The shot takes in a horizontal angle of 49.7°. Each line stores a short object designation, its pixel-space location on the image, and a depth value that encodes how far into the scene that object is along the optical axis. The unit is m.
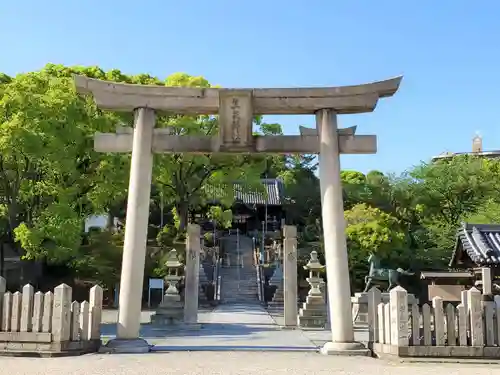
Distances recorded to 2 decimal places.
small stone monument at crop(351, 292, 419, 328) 20.59
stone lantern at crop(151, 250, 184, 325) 19.00
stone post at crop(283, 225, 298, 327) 18.02
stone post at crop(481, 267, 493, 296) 14.44
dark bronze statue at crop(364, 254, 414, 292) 22.77
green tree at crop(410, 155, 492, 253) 37.25
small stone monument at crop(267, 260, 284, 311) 28.91
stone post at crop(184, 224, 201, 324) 18.19
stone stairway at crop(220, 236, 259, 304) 32.12
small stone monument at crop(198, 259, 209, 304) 30.57
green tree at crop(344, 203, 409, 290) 32.22
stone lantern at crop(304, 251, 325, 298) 19.67
